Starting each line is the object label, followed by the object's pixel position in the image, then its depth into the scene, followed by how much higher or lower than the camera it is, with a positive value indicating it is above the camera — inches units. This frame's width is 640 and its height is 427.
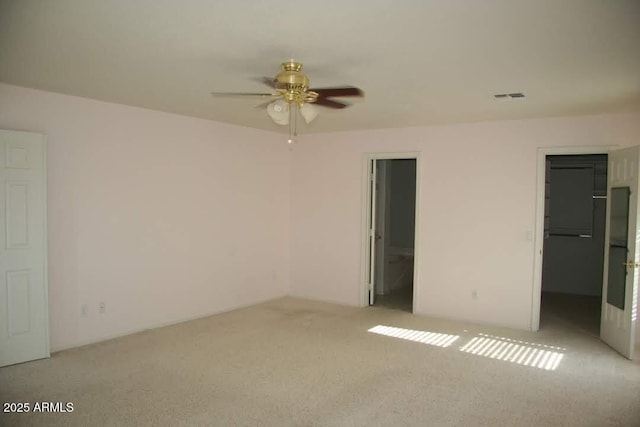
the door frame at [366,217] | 239.6 -10.0
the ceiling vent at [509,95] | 153.3 +37.1
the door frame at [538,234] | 198.1 -14.5
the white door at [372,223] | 243.9 -13.4
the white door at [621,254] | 162.2 -19.7
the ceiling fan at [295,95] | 112.4 +27.5
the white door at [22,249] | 147.0 -19.2
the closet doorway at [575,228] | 285.7 -17.1
